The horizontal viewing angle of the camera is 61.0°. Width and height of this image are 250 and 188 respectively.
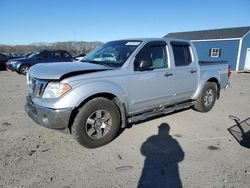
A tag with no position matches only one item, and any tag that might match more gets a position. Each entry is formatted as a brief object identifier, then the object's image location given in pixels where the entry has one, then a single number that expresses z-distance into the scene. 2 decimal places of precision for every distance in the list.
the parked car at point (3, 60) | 19.97
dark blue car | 15.38
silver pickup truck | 3.48
